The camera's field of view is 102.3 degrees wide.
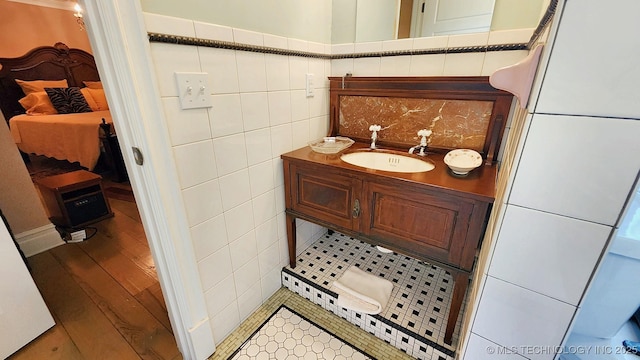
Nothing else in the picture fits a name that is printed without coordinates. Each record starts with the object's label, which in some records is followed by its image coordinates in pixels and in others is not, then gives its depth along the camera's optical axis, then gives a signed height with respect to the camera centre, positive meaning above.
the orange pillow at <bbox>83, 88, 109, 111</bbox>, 3.89 -0.19
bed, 3.01 -0.26
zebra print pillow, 3.53 -0.20
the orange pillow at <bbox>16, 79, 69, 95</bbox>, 3.49 +0.00
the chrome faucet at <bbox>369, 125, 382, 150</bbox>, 1.46 -0.25
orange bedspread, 2.97 -0.57
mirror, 1.11 +0.31
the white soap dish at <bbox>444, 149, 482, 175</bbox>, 1.03 -0.30
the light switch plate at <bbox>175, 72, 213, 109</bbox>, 0.87 -0.02
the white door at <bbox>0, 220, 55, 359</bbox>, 1.15 -0.96
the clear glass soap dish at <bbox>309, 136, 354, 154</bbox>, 1.38 -0.31
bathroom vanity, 0.97 -0.36
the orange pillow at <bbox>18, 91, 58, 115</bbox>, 3.45 -0.24
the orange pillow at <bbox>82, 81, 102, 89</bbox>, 4.05 +0.00
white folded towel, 1.30 -1.05
